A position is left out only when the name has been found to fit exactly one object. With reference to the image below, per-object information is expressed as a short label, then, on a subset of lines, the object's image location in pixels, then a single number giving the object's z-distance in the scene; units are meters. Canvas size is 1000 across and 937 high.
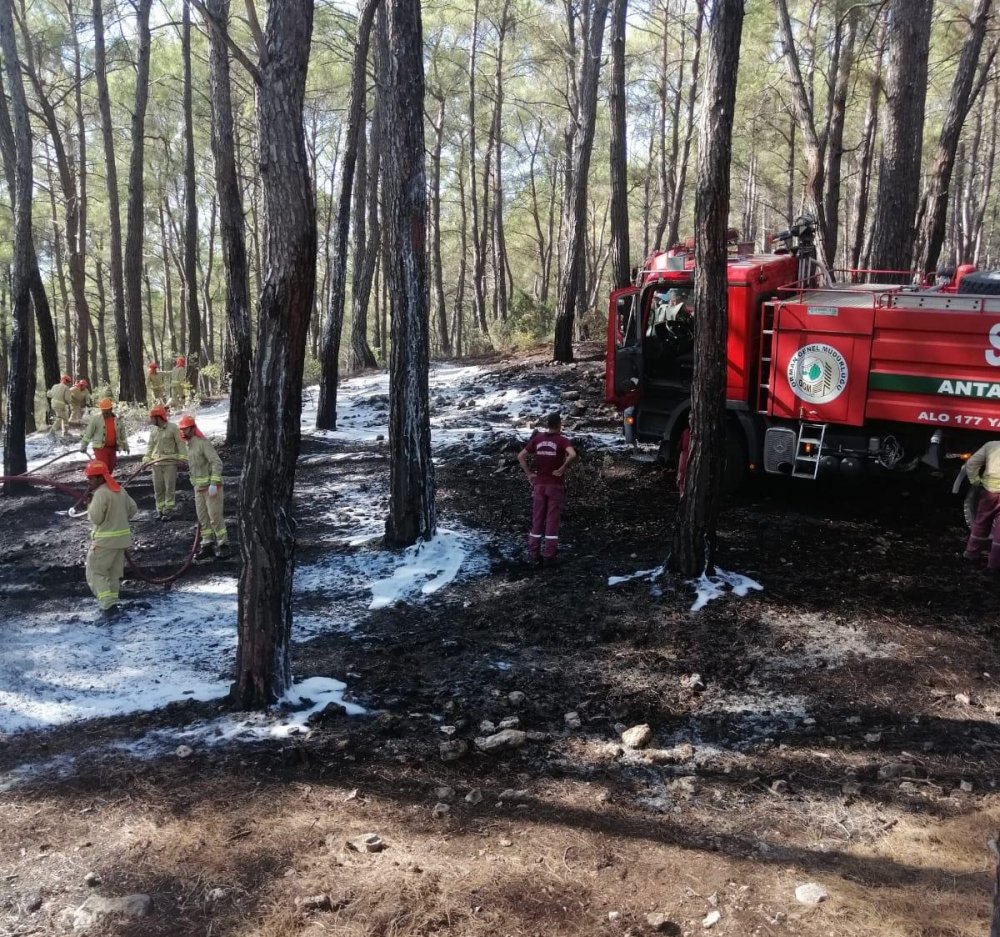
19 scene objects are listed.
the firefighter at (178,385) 19.28
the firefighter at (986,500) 7.35
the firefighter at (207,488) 8.83
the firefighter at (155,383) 19.73
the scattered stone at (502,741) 4.77
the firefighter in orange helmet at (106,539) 7.36
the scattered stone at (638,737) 4.85
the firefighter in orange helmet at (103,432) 11.07
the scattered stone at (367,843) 3.82
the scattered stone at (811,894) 3.43
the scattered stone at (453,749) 4.66
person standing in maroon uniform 7.88
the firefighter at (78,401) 16.92
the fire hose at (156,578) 8.08
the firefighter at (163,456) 10.59
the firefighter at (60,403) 15.95
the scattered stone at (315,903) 3.45
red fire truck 7.95
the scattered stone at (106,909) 3.38
